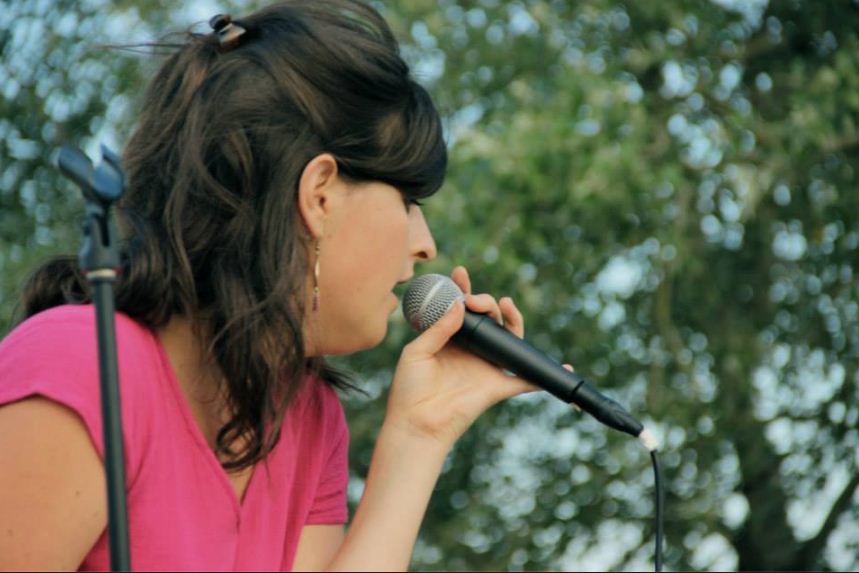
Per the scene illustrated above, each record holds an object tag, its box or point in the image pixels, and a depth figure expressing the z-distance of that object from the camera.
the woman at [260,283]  3.98
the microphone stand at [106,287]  3.70
